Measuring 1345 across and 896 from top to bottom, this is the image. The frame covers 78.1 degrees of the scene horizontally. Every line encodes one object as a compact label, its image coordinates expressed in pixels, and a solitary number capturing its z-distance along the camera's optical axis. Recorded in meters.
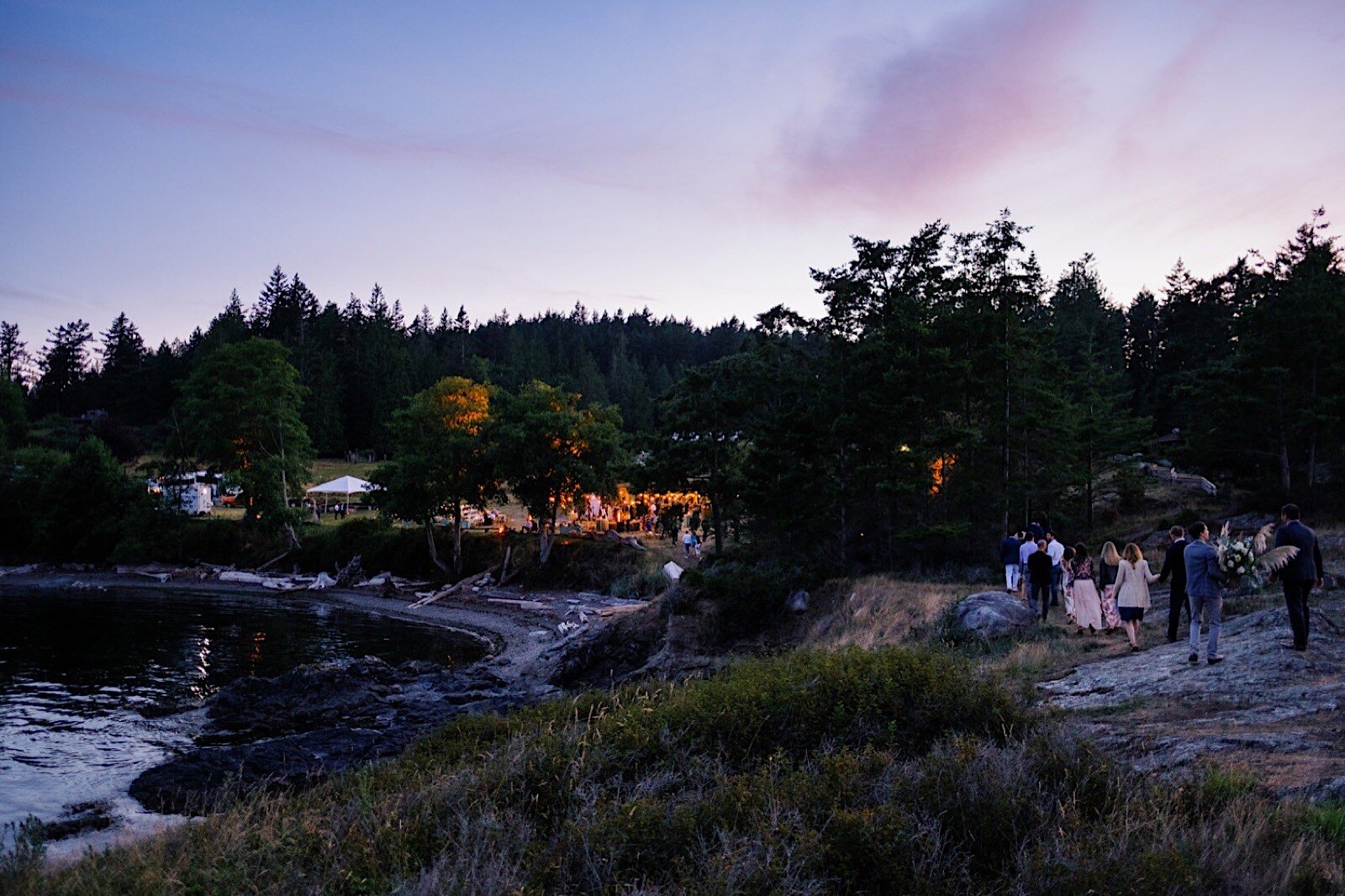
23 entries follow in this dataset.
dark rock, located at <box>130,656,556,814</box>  14.60
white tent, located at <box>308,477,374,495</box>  54.44
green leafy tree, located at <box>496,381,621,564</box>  40.69
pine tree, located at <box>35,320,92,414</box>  114.56
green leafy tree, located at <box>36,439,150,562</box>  53.03
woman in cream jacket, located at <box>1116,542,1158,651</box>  15.00
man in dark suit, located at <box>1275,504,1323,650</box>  11.48
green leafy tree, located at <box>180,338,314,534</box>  49.06
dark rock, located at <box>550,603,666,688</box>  24.00
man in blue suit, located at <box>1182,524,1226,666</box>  12.20
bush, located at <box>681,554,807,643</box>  25.34
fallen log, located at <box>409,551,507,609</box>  39.97
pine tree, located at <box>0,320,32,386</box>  135.00
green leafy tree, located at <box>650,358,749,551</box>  33.75
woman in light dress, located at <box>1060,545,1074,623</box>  17.39
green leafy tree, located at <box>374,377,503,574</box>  43.06
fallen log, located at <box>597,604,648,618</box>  31.00
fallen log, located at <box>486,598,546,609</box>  36.94
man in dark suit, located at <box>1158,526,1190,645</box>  13.95
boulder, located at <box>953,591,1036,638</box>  18.06
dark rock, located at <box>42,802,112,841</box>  12.38
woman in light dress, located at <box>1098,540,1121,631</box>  16.59
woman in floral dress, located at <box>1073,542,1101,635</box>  16.83
